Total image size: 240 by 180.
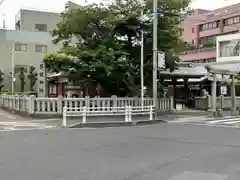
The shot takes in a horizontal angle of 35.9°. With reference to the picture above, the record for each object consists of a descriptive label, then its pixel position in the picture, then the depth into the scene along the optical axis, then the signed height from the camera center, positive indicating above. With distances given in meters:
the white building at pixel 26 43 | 55.25 +7.75
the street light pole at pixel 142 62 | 23.00 +1.98
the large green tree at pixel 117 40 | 24.28 +3.80
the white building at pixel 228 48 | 59.22 +7.52
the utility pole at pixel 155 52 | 21.99 +2.45
